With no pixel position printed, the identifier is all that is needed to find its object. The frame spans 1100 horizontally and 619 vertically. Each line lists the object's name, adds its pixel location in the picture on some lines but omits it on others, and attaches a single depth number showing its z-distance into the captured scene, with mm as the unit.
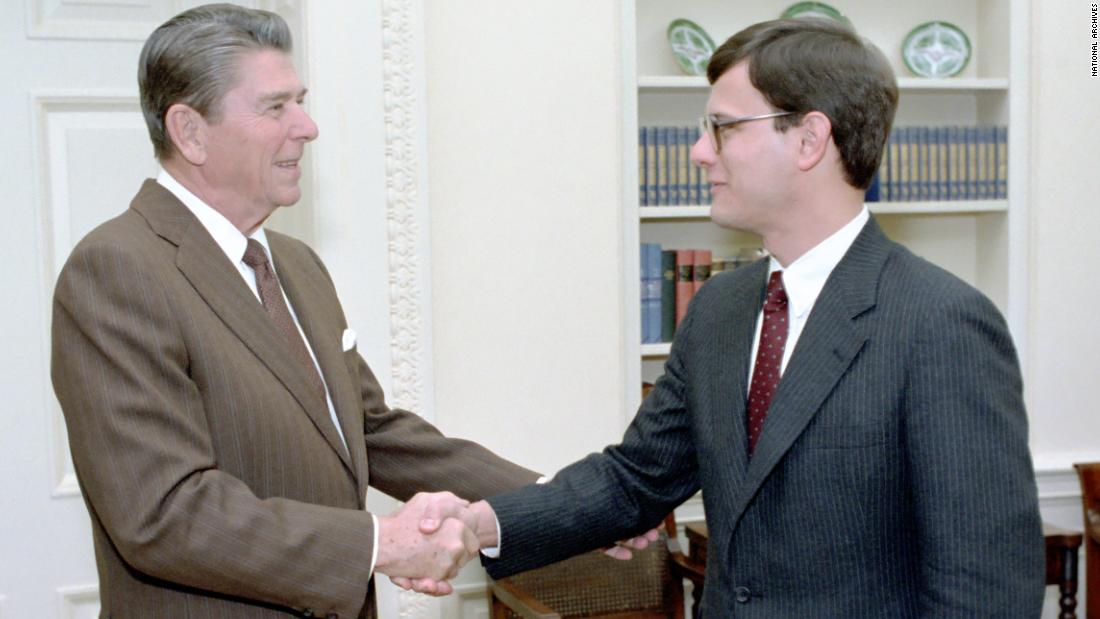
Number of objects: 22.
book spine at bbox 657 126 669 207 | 3820
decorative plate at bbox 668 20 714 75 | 3930
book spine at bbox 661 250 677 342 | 3898
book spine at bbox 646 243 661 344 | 3859
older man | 1813
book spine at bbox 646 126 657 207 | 3811
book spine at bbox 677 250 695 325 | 3893
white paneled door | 3197
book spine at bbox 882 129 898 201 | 4008
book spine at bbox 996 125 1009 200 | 4070
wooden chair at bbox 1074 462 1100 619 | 3796
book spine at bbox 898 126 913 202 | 4008
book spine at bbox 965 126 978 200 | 4059
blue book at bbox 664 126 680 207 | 3828
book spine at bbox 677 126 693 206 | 3836
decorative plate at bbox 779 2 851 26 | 4008
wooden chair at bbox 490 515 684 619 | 3441
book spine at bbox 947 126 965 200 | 4043
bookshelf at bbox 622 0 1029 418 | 4008
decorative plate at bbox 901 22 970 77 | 4172
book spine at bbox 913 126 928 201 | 4027
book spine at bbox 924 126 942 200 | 4043
